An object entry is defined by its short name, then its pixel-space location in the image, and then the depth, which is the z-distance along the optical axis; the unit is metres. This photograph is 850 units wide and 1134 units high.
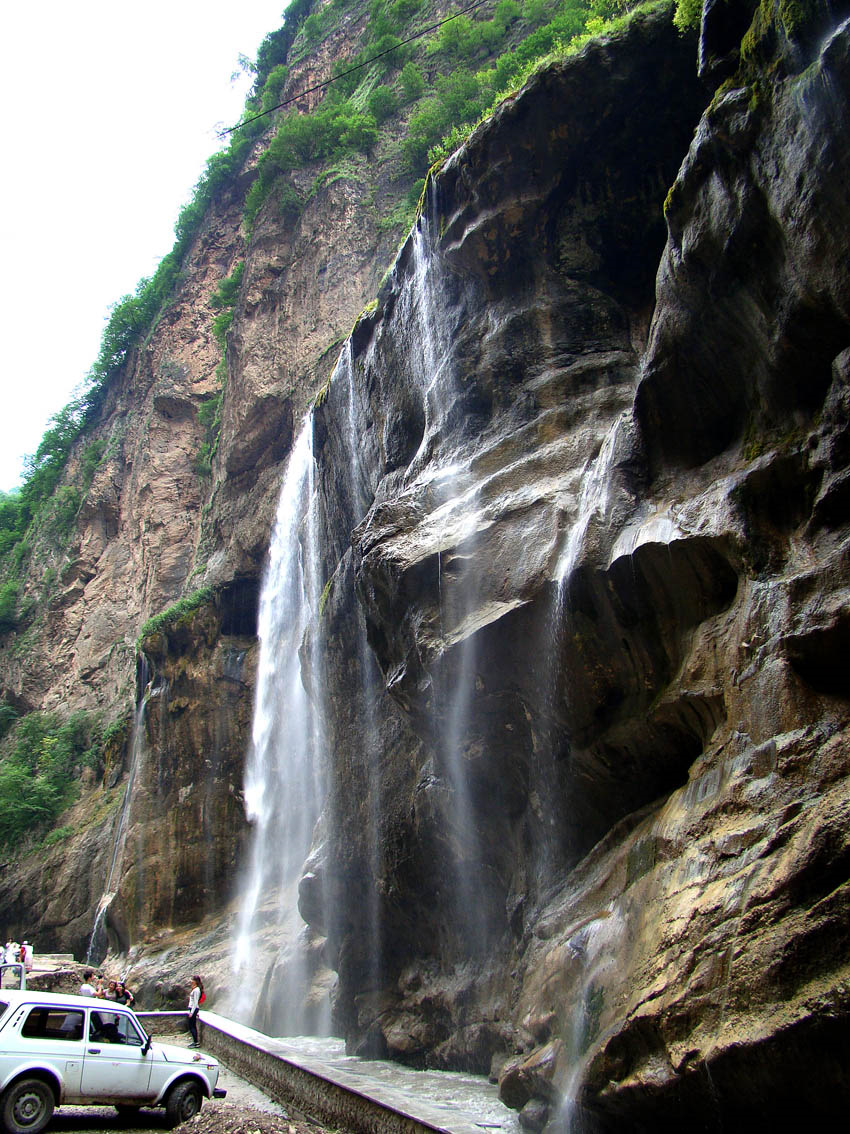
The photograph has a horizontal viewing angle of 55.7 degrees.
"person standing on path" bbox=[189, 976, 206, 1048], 14.12
